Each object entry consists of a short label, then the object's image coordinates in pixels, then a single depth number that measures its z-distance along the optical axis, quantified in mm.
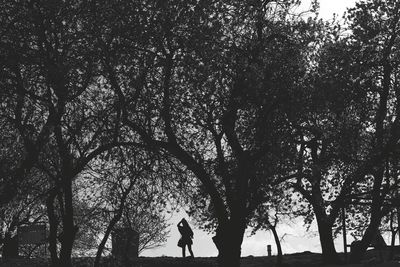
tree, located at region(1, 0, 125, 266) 23703
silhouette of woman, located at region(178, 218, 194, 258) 36094
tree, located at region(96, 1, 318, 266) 25125
